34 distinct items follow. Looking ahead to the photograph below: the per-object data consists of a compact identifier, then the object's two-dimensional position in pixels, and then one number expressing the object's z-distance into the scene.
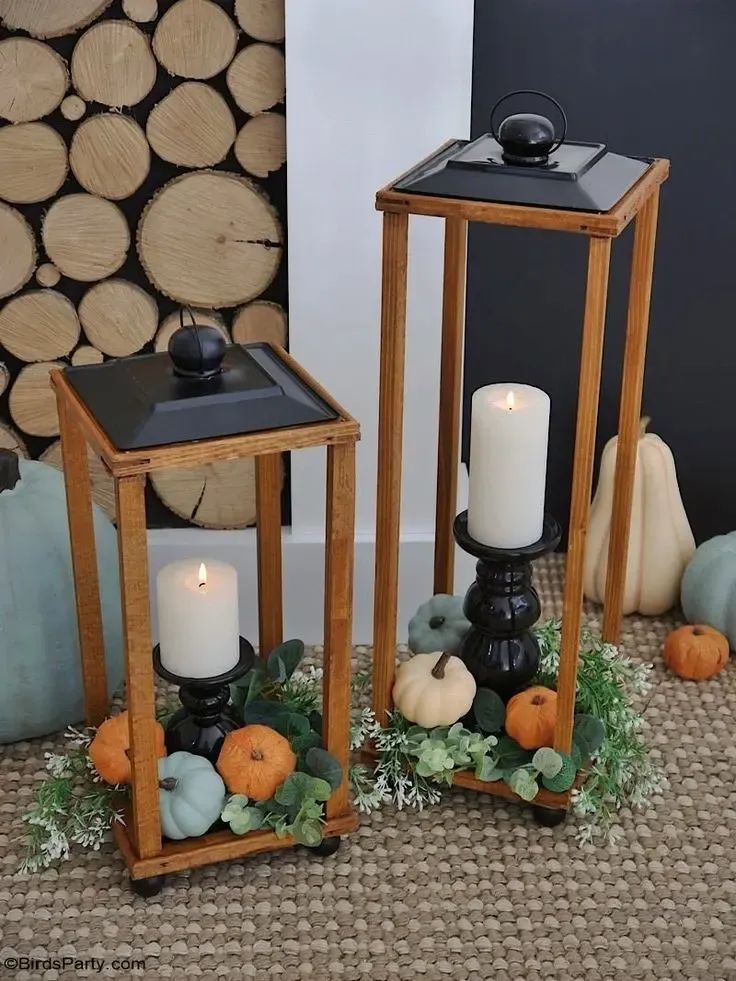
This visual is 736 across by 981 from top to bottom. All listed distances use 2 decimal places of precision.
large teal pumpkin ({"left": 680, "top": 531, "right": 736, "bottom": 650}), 1.88
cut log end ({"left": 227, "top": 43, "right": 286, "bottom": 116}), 1.70
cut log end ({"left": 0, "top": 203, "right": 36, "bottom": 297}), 1.77
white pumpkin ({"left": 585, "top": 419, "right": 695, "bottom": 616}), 1.92
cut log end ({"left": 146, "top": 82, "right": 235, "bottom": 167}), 1.71
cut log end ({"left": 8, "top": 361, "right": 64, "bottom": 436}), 1.86
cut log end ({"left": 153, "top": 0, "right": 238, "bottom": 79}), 1.68
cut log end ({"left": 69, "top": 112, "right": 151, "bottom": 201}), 1.72
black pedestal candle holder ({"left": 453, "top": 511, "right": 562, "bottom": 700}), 1.52
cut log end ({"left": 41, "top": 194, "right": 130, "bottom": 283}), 1.76
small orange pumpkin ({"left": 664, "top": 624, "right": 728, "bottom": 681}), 1.80
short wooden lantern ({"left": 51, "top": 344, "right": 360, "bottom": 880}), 1.24
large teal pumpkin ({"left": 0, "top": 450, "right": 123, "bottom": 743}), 1.60
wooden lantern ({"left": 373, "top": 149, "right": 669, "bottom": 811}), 1.29
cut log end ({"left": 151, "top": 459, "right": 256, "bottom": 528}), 1.92
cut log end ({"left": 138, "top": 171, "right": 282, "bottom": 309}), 1.75
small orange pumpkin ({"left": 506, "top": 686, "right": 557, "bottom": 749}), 1.49
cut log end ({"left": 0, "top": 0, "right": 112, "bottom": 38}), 1.66
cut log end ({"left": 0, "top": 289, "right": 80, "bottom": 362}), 1.81
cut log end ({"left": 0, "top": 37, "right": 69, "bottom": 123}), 1.68
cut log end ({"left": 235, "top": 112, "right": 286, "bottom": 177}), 1.73
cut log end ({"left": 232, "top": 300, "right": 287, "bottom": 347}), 1.83
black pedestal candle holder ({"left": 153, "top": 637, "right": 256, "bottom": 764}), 1.42
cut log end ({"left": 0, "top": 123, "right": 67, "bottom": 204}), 1.72
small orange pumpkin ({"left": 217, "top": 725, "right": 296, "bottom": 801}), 1.42
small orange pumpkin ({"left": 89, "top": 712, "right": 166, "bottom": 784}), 1.44
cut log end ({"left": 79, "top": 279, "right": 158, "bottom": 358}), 1.81
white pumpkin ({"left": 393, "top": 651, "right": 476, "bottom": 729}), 1.51
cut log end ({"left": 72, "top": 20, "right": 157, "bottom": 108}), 1.68
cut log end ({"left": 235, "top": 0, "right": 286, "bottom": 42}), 1.68
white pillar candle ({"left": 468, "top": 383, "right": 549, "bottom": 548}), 1.44
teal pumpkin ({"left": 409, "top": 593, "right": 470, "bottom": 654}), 1.63
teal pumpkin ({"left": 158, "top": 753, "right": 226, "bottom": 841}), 1.39
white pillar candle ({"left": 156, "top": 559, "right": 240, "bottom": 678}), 1.36
